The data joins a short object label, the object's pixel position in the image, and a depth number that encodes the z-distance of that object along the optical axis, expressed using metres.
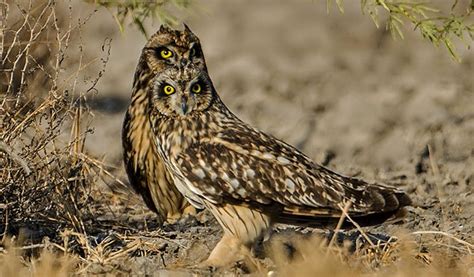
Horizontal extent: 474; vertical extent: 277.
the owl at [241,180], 18.44
